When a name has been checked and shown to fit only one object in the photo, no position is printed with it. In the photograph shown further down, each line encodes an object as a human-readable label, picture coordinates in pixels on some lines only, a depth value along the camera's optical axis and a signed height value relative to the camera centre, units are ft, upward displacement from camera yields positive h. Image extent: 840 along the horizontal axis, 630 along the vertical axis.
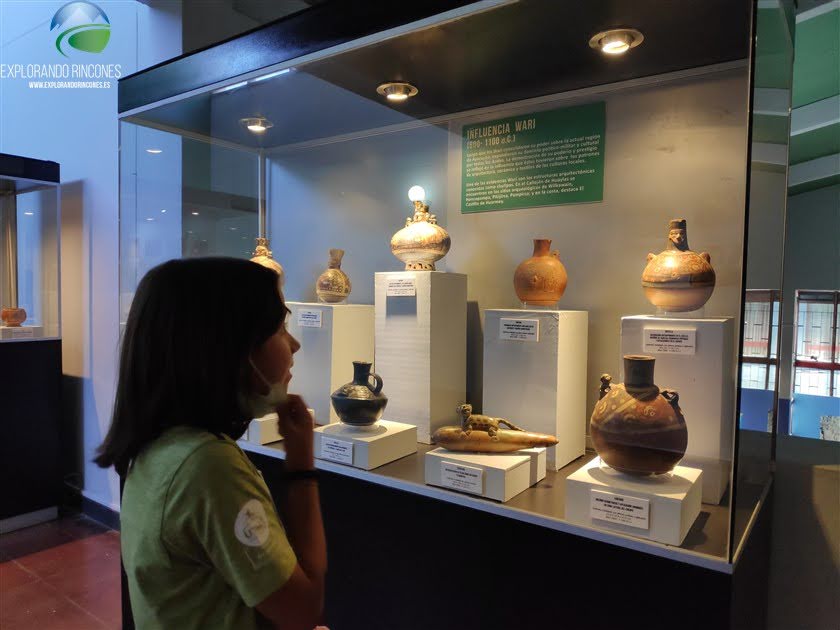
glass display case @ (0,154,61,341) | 11.08 +0.55
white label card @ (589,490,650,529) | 3.90 -1.47
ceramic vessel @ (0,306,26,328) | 10.98 -0.63
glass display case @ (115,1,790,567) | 4.36 +0.91
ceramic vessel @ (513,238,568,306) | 5.75 +0.16
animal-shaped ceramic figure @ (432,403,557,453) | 5.07 -1.27
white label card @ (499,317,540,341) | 5.59 -0.36
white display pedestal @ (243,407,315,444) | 6.21 -1.54
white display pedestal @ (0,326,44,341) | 10.53 -0.92
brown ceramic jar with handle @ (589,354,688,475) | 4.14 -0.94
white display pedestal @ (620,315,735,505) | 4.49 -0.63
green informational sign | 6.01 +1.45
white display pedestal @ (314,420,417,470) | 5.43 -1.48
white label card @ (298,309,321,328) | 6.76 -0.35
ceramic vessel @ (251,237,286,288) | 7.39 +0.42
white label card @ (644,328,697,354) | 4.65 -0.37
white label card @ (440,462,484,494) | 4.69 -1.52
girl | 2.73 -0.86
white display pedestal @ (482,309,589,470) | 5.51 -0.78
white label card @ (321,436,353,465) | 5.52 -1.55
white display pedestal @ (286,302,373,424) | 6.62 -0.69
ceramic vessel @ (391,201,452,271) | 6.44 +0.55
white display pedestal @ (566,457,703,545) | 3.82 -1.42
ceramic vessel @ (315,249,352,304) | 7.22 +0.06
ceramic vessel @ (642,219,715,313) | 4.81 +0.16
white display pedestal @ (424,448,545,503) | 4.63 -1.48
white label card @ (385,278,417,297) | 6.29 +0.03
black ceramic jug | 5.77 -1.09
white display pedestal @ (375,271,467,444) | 6.23 -0.59
